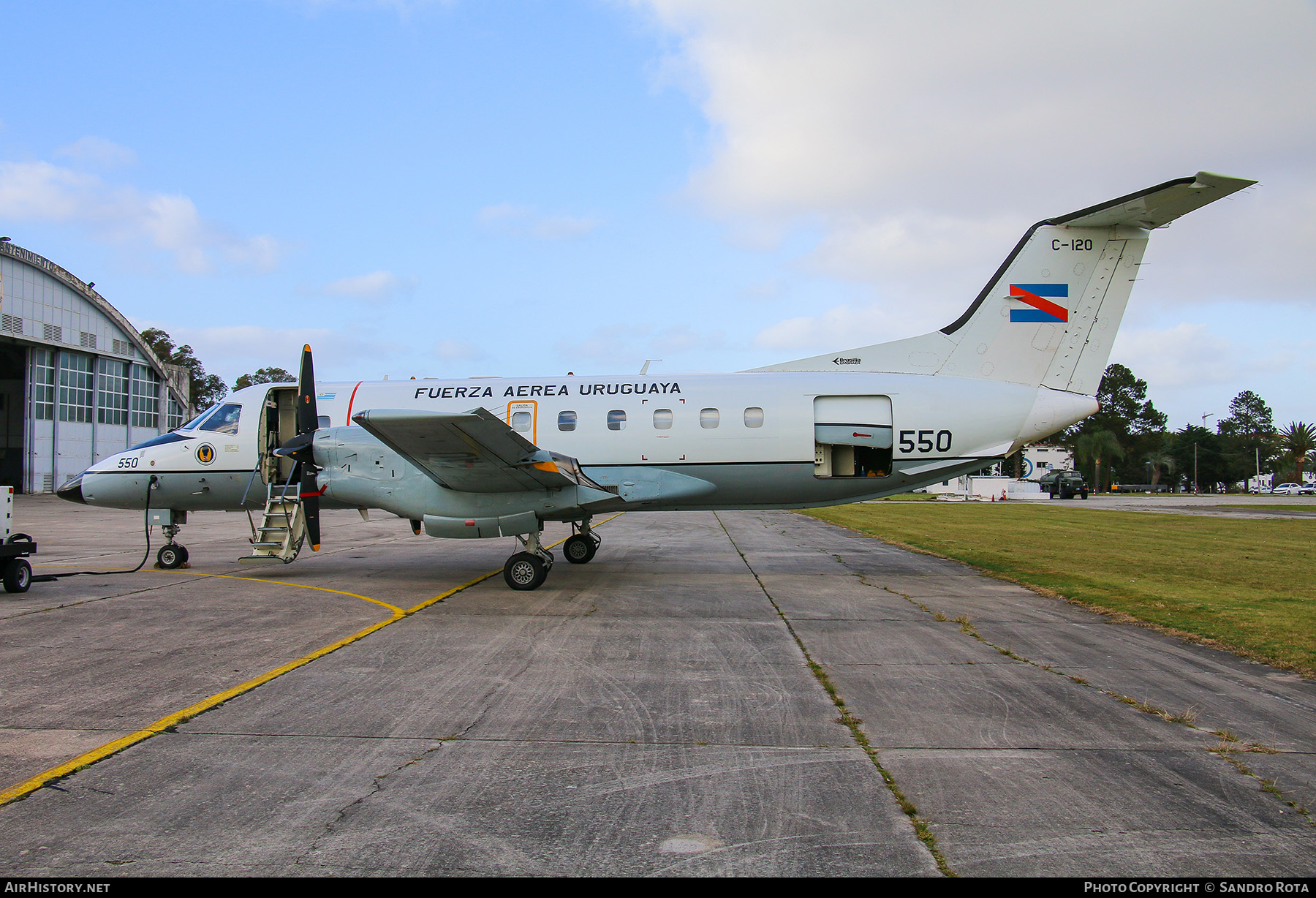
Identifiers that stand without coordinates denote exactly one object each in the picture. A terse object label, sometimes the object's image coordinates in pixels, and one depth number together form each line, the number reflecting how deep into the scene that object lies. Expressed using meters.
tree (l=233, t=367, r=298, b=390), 76.26
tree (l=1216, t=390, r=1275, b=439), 124.50
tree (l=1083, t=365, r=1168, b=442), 98.81
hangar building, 44.59
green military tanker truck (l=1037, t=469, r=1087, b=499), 55.72
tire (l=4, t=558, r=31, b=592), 10.38
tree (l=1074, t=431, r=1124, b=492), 88.31
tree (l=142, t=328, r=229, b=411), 98.56
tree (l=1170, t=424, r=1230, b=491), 104.19
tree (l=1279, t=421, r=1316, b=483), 112.19
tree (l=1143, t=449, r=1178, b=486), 100.94
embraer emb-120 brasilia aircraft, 12.45
